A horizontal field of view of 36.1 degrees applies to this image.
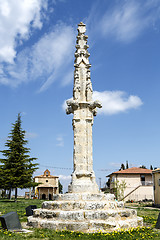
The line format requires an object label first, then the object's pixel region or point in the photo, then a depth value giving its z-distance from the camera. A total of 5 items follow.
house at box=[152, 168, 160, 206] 27.75
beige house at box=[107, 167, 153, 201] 39.91
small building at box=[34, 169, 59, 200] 48.56
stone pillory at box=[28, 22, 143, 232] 7.63
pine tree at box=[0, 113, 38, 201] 26.81
